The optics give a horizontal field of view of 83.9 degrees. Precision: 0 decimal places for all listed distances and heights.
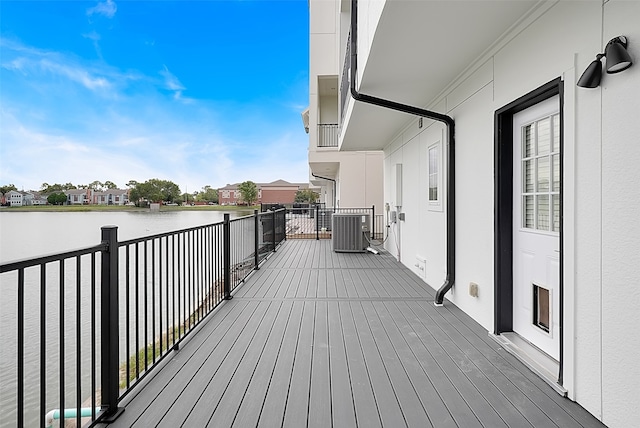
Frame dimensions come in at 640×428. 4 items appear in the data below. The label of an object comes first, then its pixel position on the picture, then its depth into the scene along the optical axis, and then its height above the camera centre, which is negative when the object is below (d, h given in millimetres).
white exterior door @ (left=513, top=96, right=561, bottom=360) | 2311 -118
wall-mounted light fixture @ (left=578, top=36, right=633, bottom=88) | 1593 +676
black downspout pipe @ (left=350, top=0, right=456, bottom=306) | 3717 +408
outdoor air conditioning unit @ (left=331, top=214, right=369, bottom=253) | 7777 -495
